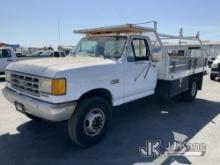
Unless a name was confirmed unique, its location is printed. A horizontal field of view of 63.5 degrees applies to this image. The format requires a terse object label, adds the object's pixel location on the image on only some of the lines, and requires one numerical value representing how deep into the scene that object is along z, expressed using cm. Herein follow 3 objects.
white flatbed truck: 288
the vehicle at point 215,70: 1019
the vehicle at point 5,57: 1017
